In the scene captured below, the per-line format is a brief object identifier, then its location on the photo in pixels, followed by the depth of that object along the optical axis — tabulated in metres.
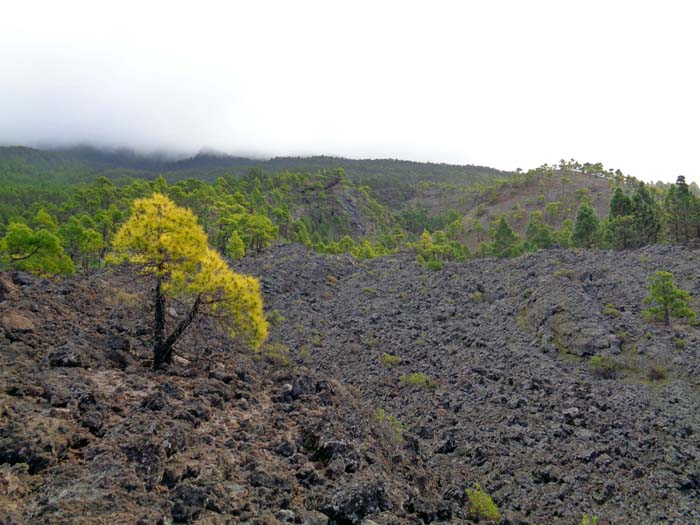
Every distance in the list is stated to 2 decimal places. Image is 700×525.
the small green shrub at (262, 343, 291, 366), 19.50
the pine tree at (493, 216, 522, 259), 51.84
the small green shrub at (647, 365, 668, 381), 19.14
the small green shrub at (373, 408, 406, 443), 15.01
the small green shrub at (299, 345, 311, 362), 24.17
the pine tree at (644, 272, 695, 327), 22.53
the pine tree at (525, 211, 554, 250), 52.50
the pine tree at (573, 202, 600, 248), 46.81
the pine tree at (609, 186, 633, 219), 44.81
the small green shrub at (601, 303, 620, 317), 24.78
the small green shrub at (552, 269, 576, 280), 30.86
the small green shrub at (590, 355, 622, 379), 20.14
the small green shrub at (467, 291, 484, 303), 32.16
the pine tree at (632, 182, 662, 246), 43.84
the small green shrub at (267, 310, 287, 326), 29.60
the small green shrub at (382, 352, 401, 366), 23.80
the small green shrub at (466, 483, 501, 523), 11.26
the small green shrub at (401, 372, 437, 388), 20.84
